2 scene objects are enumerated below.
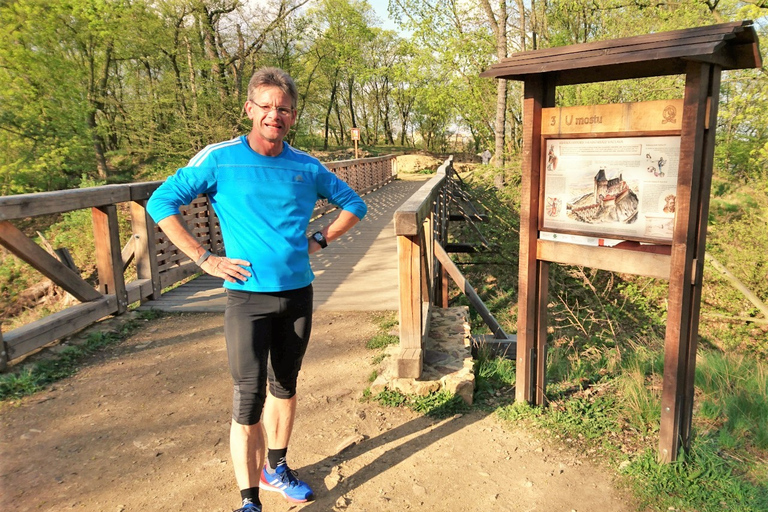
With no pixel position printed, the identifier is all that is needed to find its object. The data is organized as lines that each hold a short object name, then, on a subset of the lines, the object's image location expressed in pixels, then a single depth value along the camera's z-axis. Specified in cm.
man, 223
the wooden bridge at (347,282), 591
